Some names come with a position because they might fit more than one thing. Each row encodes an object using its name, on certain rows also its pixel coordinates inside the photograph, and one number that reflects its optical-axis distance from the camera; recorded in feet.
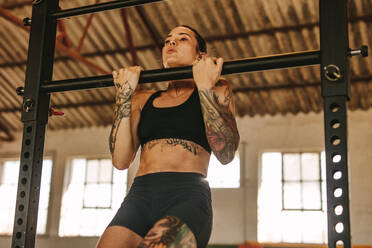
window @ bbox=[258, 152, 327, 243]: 27.61
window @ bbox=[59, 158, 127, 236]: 32.53
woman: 5.68
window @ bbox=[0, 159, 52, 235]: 34.31
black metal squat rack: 4.71
